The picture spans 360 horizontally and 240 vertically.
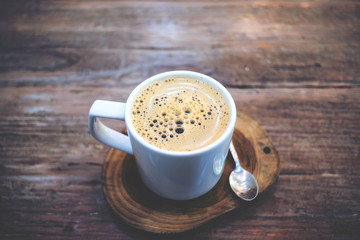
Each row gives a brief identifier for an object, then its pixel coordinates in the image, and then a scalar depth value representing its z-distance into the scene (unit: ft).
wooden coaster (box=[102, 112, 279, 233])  1.04
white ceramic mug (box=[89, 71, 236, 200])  0.93
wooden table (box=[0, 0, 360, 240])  1.10
